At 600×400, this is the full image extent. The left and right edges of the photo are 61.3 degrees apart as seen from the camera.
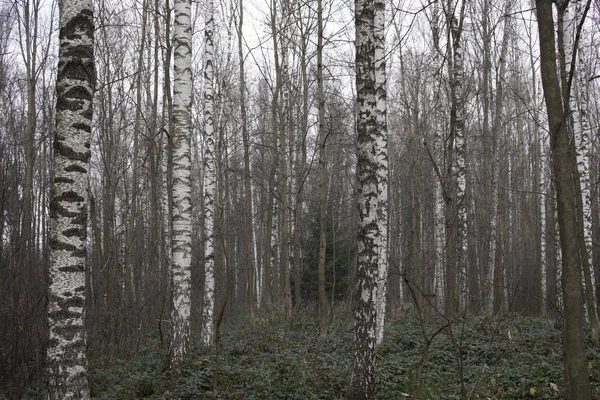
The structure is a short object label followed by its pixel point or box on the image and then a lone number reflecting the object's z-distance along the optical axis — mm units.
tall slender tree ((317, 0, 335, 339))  10484
